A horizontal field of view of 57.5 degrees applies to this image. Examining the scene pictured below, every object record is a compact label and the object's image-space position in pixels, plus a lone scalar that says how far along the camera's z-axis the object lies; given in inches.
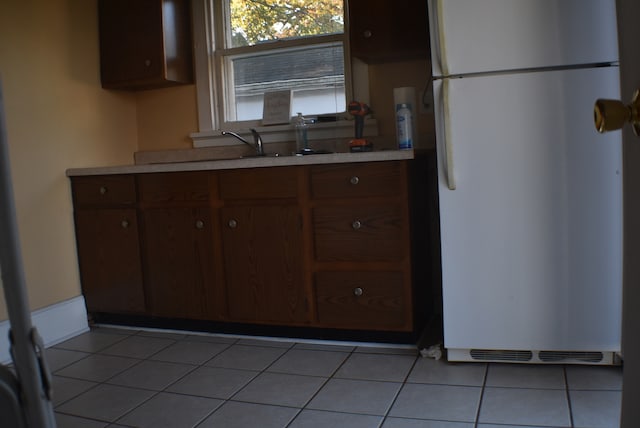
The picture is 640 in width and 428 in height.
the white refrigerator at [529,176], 77.3
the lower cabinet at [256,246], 93.0
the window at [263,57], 118.0
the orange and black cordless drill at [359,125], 102.4
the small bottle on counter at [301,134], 114.9
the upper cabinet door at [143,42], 118.5
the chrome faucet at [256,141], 119.2
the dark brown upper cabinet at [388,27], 100.2
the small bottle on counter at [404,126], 95.4
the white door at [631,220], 23.2
